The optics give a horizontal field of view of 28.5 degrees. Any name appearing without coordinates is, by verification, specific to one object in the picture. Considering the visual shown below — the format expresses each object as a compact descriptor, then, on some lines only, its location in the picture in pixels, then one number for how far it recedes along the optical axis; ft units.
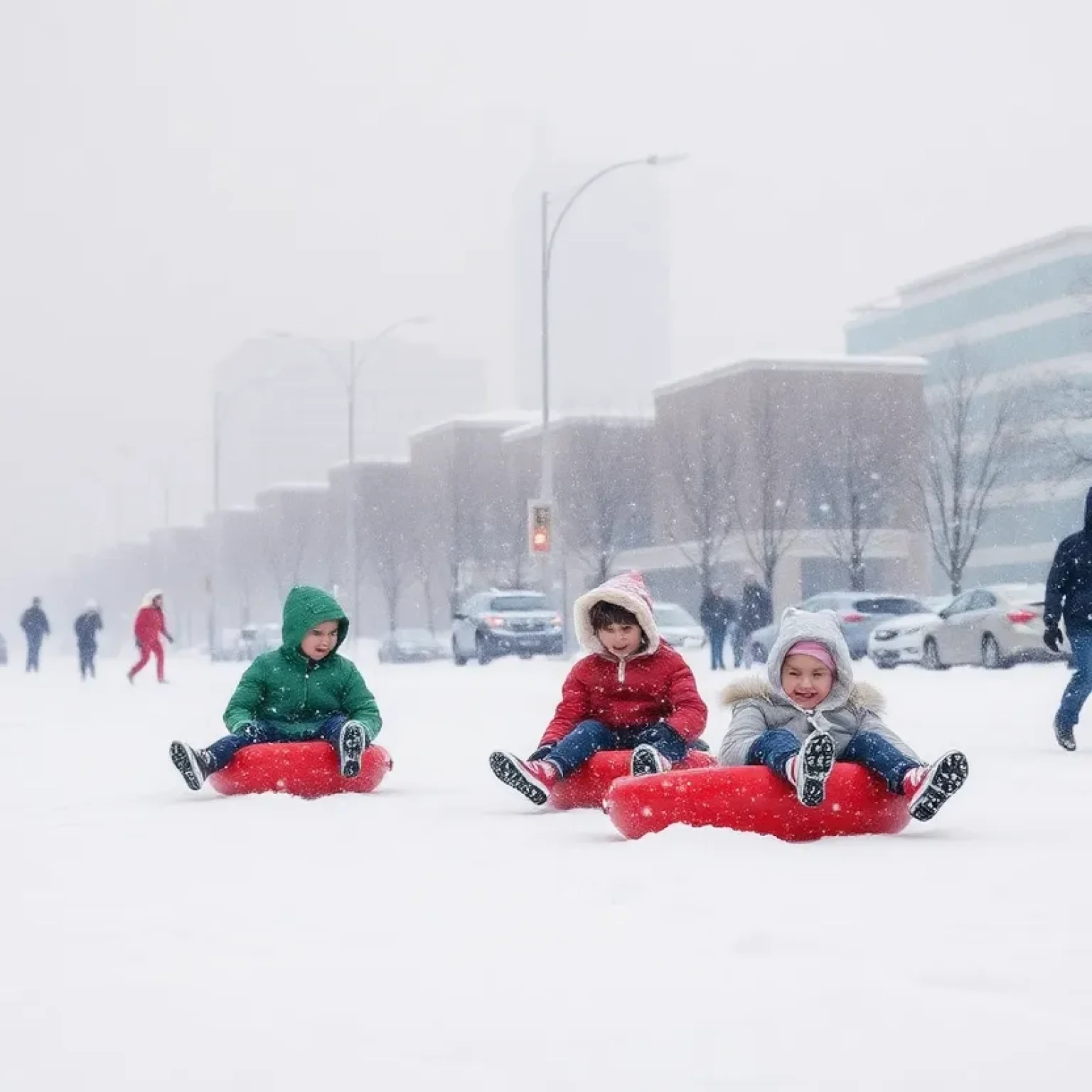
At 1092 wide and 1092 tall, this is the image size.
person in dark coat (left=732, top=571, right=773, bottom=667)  128.16
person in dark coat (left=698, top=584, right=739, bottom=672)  125.18
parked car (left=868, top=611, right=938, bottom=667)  119.65
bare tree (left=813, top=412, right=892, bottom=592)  234.17
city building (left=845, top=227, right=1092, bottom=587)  272.10
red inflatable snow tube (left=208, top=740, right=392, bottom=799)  36.17
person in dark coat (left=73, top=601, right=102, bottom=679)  127.85
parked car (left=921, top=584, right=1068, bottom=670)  101.24
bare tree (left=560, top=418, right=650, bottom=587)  247.70
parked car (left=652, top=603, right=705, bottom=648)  159.84
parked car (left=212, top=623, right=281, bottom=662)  223.51
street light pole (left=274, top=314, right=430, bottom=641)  195.83
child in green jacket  36.70
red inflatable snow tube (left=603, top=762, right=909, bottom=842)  27.96
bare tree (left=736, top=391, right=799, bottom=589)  228.22
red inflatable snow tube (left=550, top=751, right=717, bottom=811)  33.30
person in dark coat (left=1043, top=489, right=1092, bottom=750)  45.27
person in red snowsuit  111.86
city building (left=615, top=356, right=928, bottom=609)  236.43
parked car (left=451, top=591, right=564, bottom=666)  144.97
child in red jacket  32.83
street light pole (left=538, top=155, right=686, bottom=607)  142.10
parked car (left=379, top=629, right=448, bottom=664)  198.87
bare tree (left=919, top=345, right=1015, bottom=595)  205.12
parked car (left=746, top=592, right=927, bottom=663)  129.90
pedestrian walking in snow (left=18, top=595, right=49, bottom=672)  150.20
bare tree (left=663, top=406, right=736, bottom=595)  233.96
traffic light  133.39
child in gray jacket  27.63
